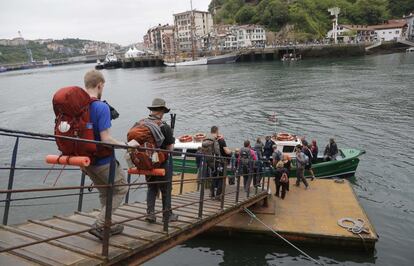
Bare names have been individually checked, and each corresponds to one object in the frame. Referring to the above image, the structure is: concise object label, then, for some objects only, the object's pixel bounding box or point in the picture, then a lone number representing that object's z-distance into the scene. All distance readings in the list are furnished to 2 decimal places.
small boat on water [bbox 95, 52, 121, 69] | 144.32
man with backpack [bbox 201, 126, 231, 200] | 9.32
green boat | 17.25
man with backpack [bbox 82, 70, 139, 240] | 4.31
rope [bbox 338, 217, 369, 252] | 10.74
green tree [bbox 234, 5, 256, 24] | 155.25
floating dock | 10.76
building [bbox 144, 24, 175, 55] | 177.82
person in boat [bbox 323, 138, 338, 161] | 18.11
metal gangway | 4.30
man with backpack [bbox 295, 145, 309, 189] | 14.28
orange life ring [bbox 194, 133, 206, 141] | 18.38
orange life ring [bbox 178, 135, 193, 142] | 18.44
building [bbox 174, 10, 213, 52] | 166.50
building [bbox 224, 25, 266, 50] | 140.88
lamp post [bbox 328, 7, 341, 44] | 127.07
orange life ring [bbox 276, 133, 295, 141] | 17.55
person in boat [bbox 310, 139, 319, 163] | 17.25
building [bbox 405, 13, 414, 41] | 135.50
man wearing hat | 5.67
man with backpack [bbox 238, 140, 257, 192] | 11.30
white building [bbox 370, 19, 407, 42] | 131.25
